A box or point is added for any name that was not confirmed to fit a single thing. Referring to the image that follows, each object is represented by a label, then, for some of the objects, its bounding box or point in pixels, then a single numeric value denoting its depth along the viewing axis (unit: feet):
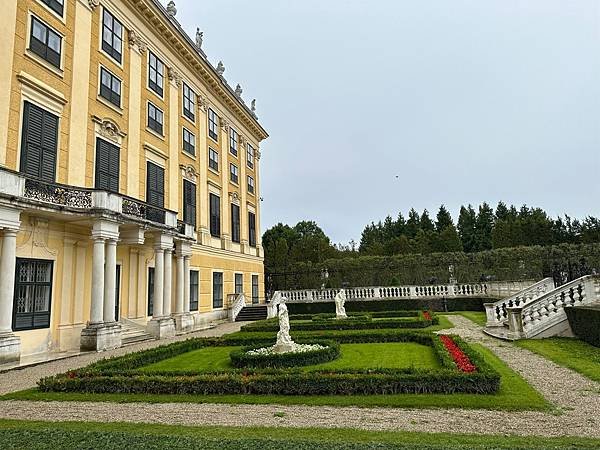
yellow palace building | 46.73
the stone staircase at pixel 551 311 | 46.78
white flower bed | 37.63
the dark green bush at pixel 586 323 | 40.37
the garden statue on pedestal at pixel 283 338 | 38.91
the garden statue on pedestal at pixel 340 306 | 76.63
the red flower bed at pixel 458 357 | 28.30
